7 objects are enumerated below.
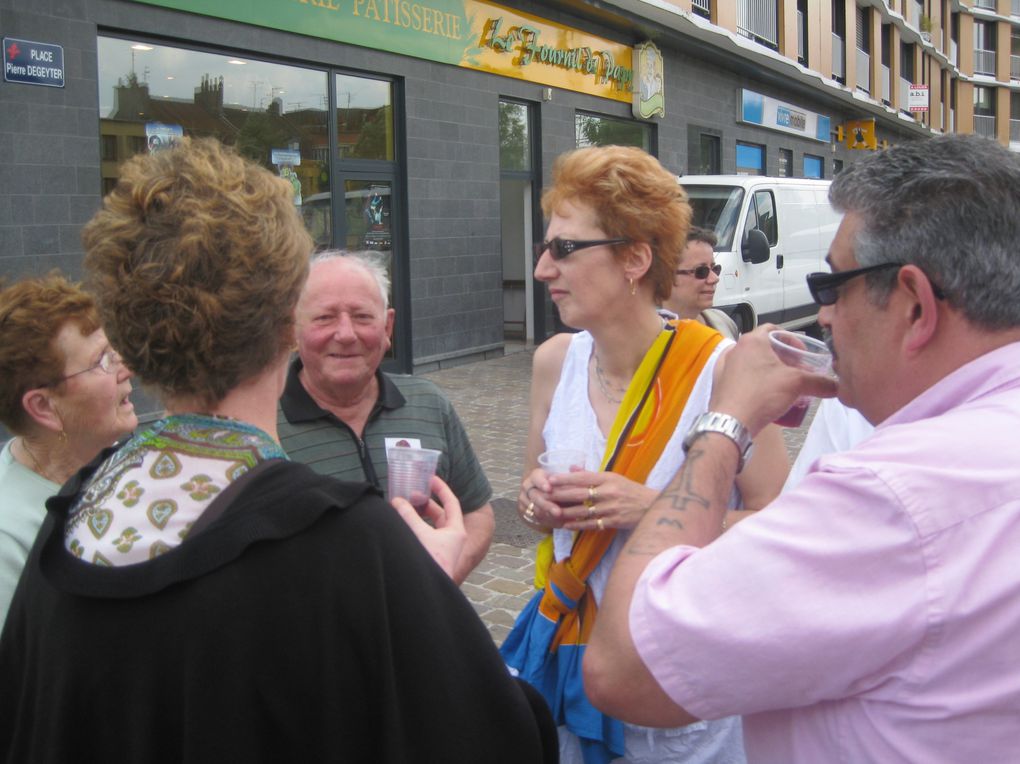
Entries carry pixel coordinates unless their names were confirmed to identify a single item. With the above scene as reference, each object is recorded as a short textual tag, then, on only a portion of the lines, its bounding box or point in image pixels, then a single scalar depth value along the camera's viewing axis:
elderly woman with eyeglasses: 2.32
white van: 11.75
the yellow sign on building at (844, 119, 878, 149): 28.08
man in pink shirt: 1.15
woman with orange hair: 2.20
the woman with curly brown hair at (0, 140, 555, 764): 1.24
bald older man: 2.66
